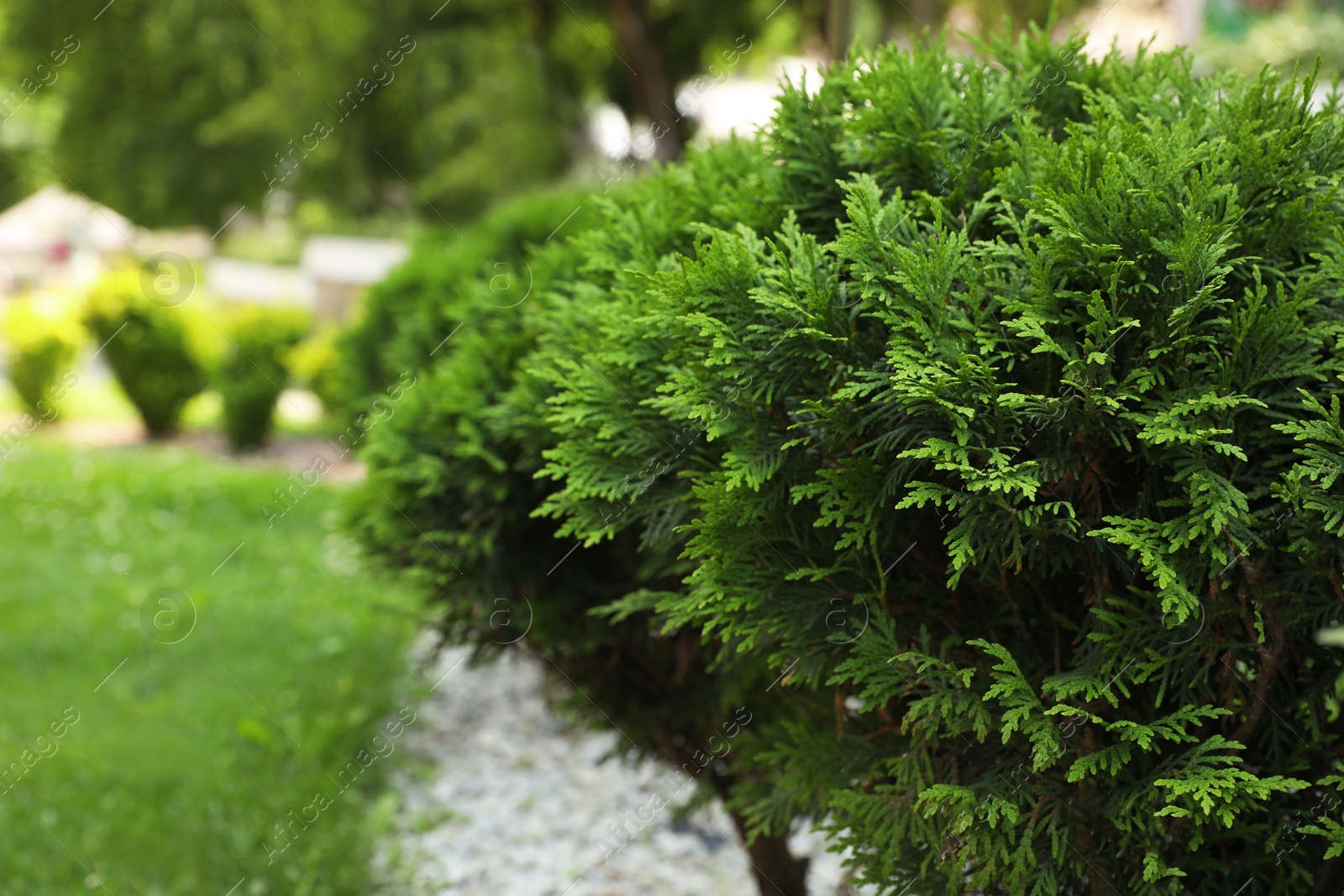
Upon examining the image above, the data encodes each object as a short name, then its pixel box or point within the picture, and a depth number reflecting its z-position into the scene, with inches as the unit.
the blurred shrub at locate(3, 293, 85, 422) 560.7
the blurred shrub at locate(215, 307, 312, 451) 506.0
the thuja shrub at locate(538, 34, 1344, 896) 71.6
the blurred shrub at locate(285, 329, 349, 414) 505.4
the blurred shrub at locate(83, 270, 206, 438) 518.3
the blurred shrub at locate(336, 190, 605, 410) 177.3
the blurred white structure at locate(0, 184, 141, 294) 1203.2
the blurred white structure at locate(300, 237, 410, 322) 751.1
